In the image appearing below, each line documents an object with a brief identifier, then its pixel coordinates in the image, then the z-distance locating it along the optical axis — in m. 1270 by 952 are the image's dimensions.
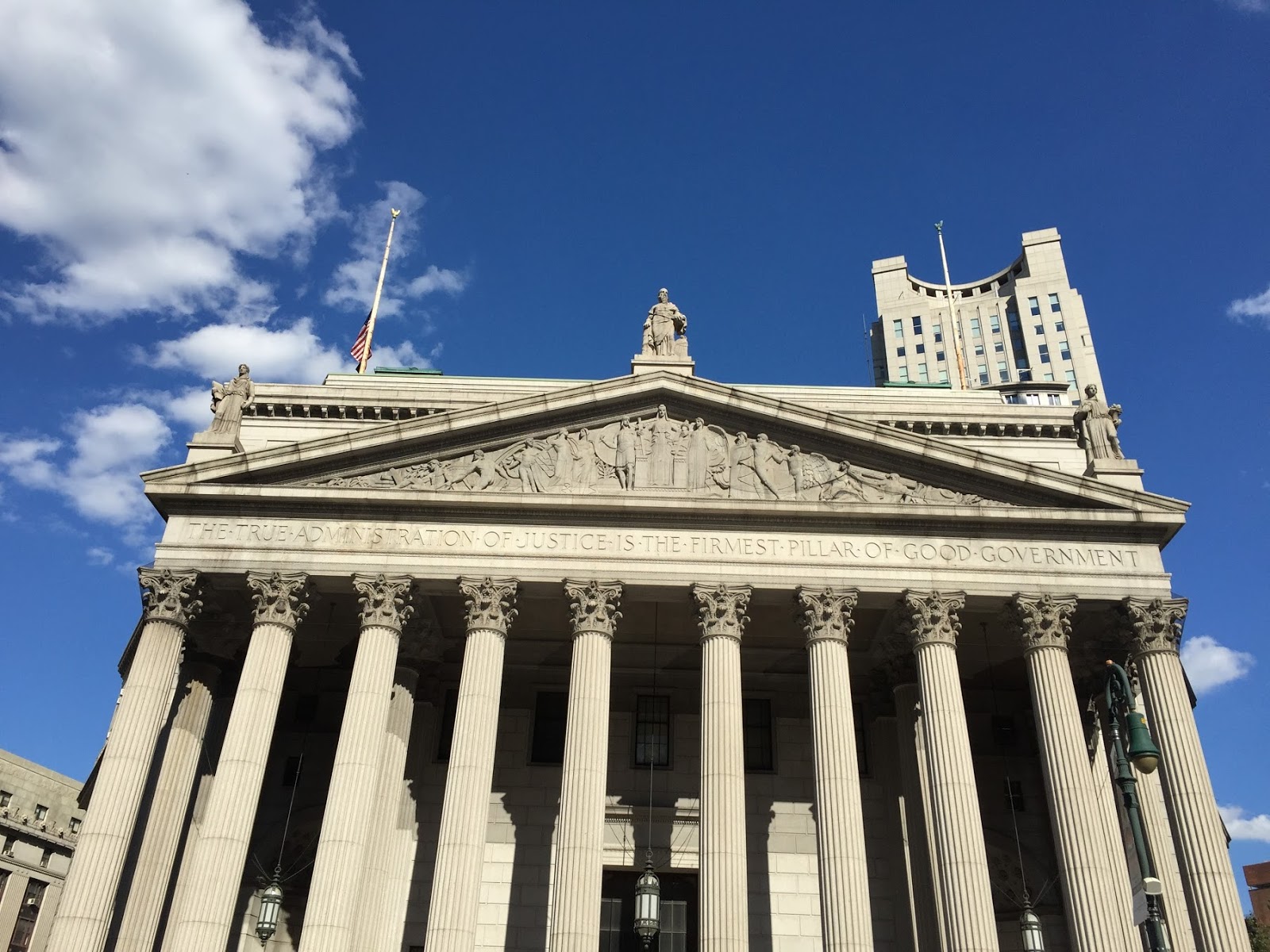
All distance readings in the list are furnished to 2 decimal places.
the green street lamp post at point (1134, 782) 15.54
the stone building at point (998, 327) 108.44
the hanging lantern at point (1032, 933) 27.56
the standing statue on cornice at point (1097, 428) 32.09
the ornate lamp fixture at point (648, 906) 26.42
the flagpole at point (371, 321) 46.12
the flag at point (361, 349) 45.88
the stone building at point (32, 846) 51.78
